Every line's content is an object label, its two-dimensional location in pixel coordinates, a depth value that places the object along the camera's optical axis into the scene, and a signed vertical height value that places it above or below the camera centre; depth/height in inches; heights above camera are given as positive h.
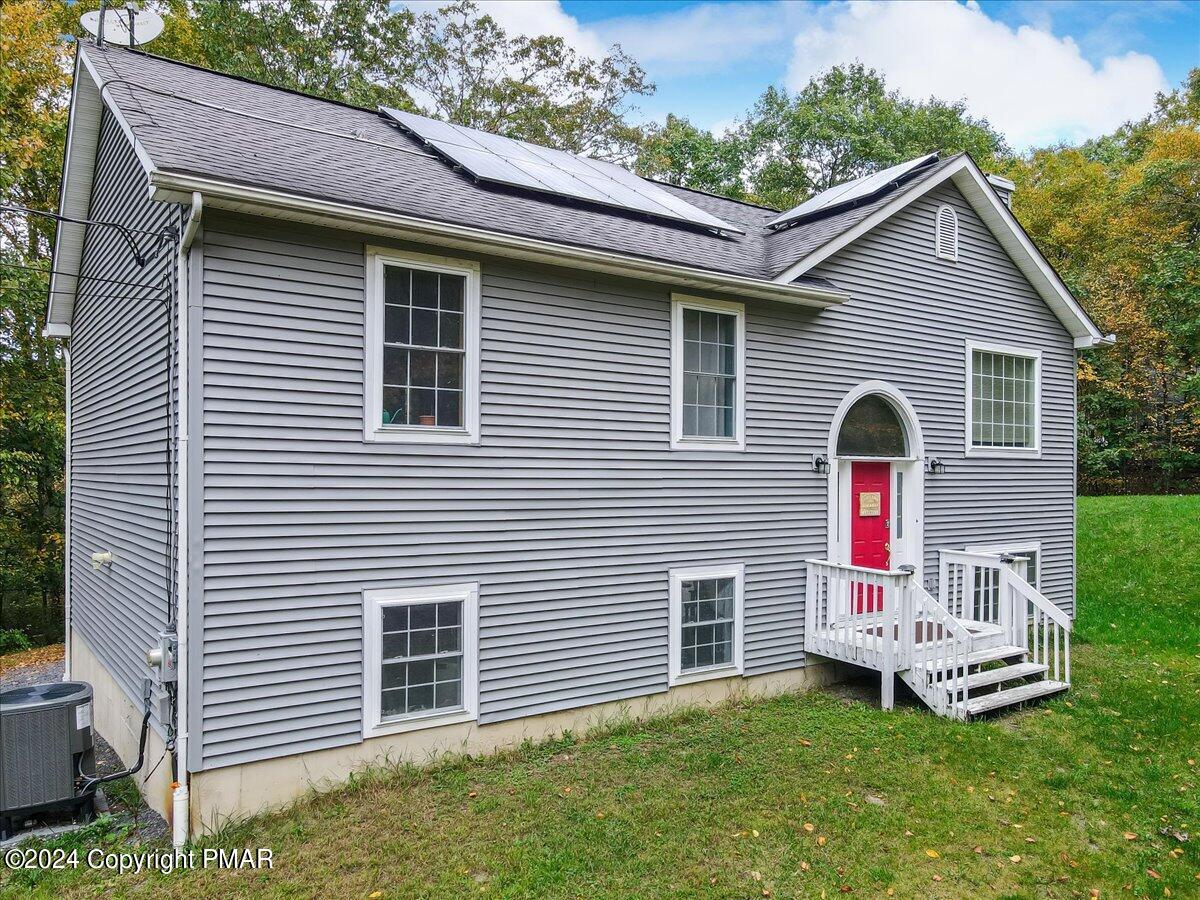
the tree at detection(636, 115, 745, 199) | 1032.8 +429.8
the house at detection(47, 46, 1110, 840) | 197.9 +4.0
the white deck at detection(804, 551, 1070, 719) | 273.4 -76.5
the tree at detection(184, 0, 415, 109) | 689.0 +407.9
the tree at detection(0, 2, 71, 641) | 491.2 +80.4
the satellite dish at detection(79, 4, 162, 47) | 285.3 +170.3
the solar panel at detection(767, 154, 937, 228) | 351.6 +135.1
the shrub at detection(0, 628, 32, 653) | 511.2 -142.3
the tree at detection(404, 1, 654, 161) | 794.8 +418.8
